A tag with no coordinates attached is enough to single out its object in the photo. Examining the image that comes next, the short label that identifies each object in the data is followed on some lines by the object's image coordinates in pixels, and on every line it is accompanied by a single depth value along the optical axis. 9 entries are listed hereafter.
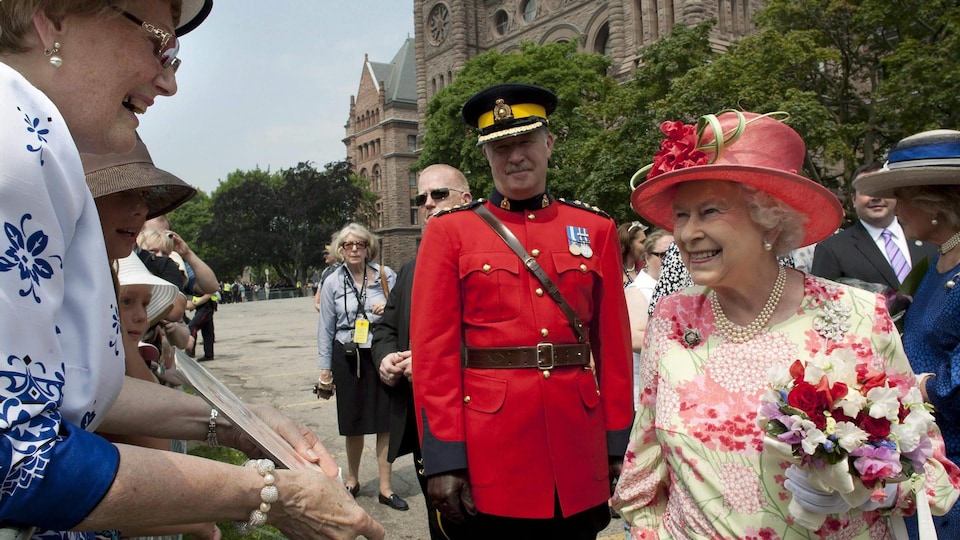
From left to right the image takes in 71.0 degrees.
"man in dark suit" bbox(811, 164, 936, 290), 5.13
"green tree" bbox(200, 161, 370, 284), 60.41
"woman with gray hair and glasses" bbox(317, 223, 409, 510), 5.59
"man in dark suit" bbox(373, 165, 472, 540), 4.10
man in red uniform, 2.76
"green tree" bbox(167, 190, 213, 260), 77.88
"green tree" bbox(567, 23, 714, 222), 22.84
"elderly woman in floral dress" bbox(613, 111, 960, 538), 1.91
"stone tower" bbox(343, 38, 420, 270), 68.69
